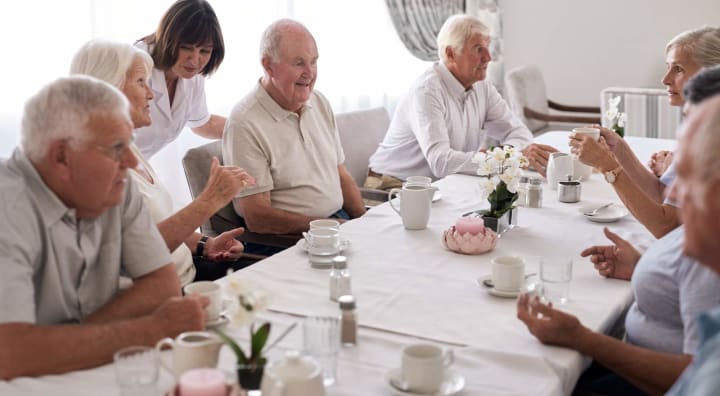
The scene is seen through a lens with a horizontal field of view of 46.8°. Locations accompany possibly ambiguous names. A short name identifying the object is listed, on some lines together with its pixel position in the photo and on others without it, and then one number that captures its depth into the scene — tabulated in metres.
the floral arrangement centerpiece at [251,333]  1.29
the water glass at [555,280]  1.89
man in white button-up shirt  3.62
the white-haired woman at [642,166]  2.32
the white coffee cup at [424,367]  1.42
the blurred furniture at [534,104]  5.48
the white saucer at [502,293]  1.92
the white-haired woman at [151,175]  2.23
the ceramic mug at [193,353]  1.41
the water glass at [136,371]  1.36
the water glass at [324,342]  1.49
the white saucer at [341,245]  2.28
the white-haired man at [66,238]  1.51
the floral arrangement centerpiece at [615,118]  3.19
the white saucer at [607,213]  2.62
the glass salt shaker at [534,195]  2.79
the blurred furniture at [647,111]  5.33
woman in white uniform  2.96
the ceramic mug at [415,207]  2.48
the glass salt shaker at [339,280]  1.90
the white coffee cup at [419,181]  2.77
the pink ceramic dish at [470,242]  2.26
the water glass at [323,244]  2.20
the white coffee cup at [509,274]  1.92
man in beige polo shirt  2.88
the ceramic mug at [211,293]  1.72
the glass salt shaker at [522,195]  2.81
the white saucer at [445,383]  1.43
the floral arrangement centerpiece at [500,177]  2.43
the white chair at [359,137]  3.79
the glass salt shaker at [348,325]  1.65
